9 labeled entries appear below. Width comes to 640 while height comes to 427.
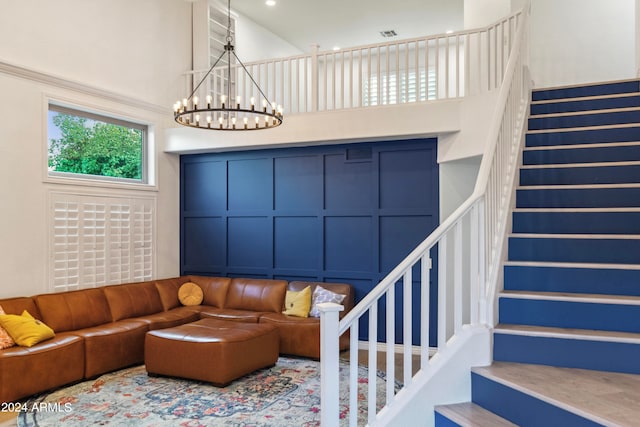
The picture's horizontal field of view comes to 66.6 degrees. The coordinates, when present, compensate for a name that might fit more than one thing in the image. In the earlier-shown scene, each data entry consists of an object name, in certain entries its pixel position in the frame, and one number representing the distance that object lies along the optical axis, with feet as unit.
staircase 7.51
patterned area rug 11.92
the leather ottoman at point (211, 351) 14.14
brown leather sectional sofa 13.52
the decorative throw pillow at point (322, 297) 18.40
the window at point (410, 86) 29.98
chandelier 14.12
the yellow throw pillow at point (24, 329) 13.75
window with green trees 17.79
